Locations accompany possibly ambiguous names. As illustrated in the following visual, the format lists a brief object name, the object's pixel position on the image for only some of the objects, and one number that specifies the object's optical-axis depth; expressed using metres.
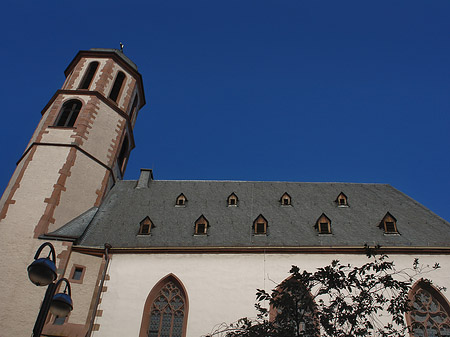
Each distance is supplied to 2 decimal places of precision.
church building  13.24
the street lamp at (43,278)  6.03
